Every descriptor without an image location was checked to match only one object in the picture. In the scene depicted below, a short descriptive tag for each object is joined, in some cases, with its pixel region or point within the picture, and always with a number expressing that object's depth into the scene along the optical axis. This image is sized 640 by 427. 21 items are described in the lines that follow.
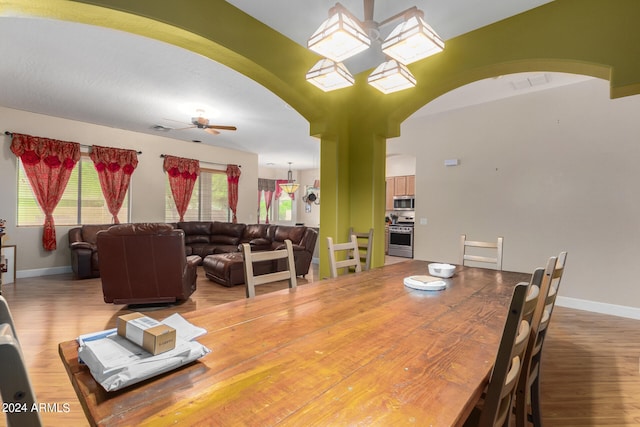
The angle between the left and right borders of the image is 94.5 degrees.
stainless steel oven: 7.41
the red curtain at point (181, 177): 6.92
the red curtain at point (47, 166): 5.05
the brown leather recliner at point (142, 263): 3.40
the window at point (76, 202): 5.20
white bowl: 2.04
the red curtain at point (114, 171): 5.87
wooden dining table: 0.66
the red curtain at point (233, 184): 8.07
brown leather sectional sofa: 5.03
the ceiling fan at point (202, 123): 4.73
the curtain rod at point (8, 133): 4.93
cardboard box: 0.81
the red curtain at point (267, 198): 11.01
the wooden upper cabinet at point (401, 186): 8.02
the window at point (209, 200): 7.63
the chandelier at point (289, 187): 8.66
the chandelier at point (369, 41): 1.54
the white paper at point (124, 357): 0.72
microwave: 7.77
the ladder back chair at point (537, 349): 1.25
